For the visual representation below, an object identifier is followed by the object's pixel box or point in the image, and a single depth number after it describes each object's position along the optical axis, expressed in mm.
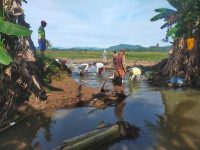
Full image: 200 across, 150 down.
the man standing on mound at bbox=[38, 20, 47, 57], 7658
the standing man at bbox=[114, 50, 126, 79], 7871
